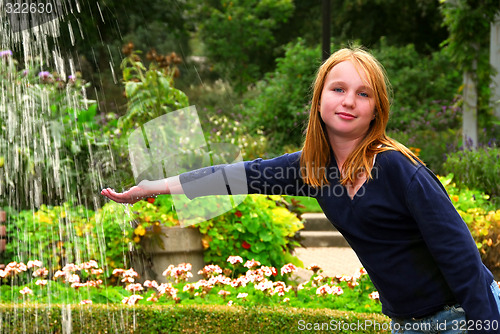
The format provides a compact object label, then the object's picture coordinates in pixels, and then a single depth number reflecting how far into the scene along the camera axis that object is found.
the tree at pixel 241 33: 21.94
